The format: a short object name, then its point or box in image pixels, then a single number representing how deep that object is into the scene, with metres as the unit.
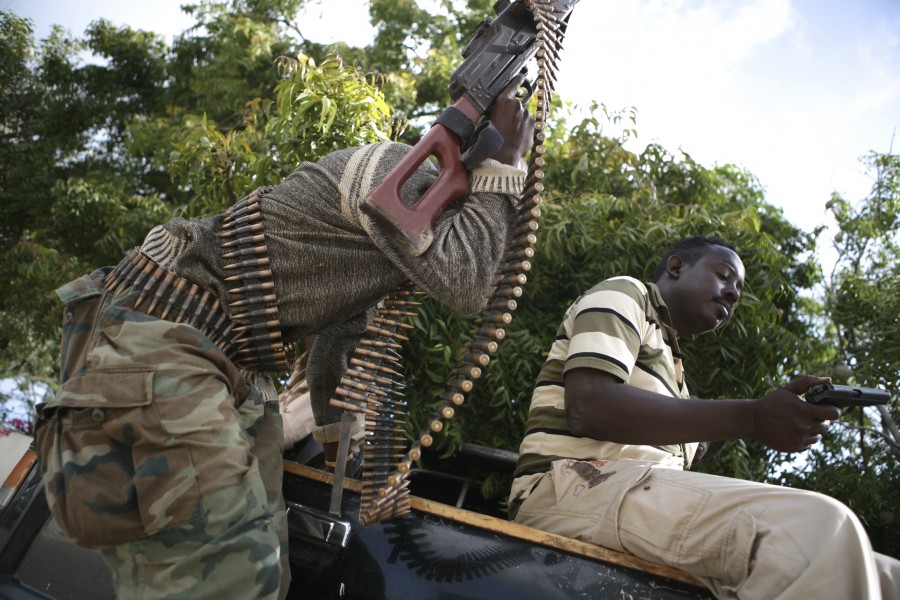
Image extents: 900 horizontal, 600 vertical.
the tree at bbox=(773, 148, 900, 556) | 4.29
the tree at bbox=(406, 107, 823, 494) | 4.38
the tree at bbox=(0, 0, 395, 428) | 4.25
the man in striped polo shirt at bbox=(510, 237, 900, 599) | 1.69
